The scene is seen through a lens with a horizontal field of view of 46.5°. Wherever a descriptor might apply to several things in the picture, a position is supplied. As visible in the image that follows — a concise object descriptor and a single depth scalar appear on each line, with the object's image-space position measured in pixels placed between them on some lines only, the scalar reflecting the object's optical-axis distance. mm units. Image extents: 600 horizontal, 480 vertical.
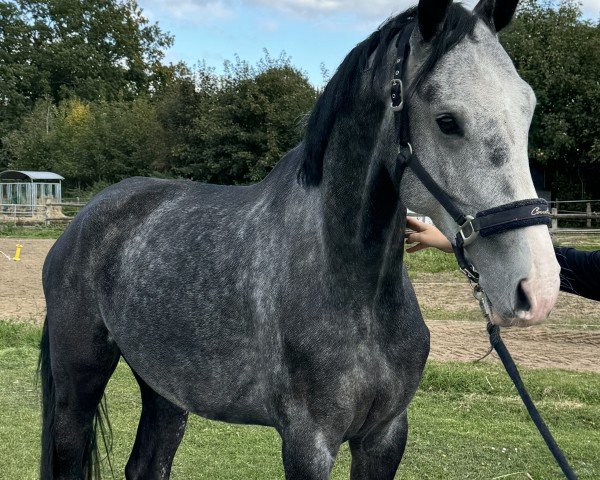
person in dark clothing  2627
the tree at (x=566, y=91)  25984
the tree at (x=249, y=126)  28828
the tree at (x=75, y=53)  49719
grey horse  1829
